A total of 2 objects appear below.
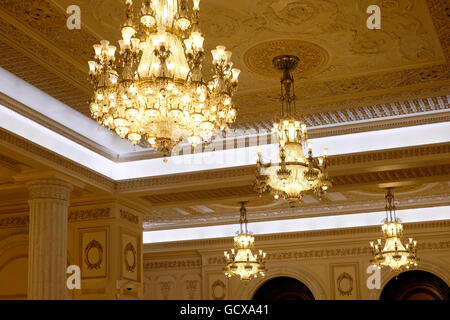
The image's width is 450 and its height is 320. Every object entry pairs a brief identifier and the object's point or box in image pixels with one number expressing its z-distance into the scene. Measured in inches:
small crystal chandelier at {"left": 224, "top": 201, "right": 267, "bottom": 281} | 531.8
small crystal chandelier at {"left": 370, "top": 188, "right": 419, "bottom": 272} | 488.4
